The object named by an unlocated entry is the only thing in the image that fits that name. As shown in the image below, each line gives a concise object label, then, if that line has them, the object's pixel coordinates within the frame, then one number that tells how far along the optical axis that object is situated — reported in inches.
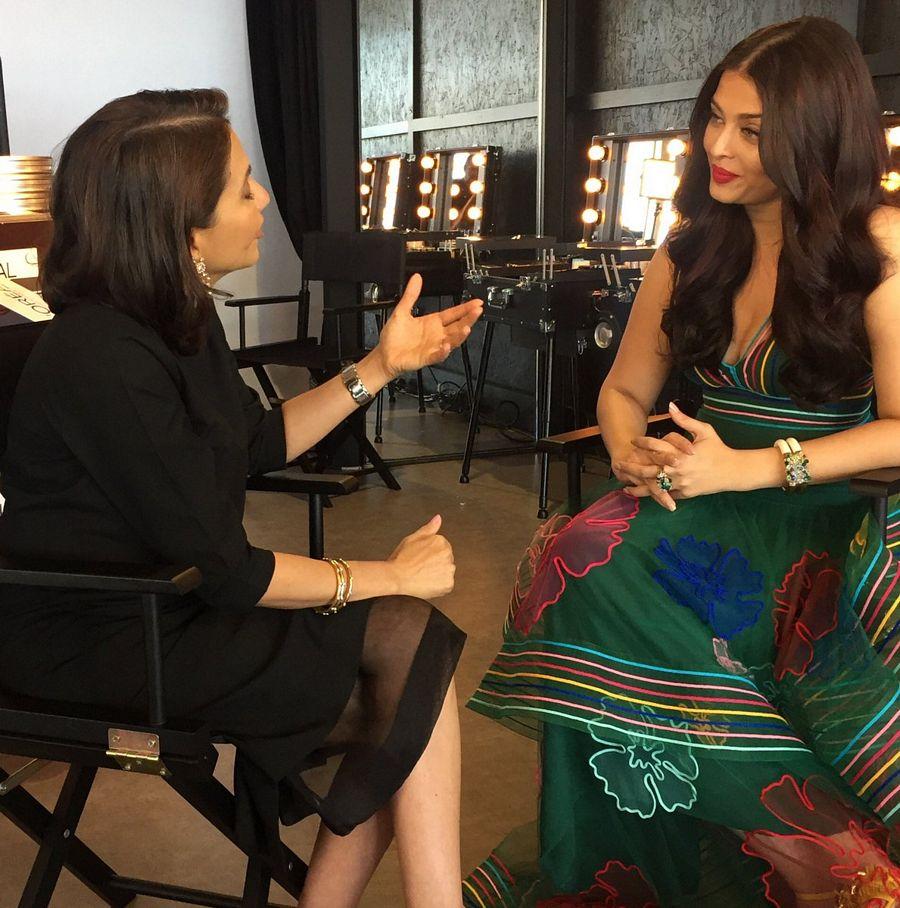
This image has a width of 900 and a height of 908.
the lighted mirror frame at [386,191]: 228.1
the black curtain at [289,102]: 190.9
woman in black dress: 55.4
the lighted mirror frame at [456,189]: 212.8
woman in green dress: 62.5
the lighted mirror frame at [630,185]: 172.7
